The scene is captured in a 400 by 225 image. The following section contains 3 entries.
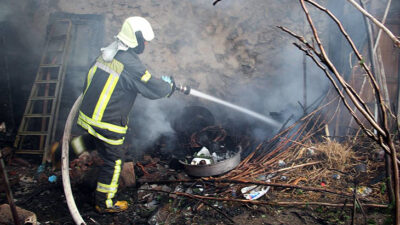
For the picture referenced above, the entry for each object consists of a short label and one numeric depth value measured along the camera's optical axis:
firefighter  3.92
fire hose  3.63
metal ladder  5.71
